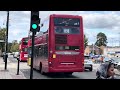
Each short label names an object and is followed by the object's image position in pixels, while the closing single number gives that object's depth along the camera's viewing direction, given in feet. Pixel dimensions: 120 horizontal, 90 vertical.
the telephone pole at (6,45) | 35.68
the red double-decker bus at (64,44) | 27.36
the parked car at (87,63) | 40.38
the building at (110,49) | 165.56
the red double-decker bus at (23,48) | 60.48
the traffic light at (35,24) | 18.61
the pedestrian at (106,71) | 14.41
